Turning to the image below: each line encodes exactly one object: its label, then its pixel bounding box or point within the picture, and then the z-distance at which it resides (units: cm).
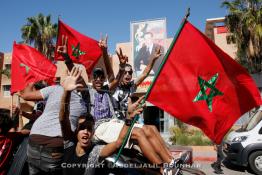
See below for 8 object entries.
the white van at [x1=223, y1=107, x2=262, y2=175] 804
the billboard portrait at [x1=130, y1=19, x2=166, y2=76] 1992
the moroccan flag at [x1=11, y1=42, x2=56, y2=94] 554
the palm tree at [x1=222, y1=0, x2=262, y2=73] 1744
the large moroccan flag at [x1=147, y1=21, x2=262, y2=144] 323
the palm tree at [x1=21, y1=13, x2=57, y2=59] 2428
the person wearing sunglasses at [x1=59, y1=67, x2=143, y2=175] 273
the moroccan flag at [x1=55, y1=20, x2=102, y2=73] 610
